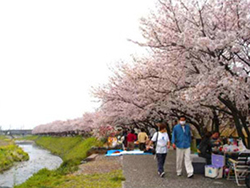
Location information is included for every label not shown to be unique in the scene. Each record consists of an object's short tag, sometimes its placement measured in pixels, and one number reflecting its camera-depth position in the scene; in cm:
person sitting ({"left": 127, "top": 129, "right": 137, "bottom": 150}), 1767
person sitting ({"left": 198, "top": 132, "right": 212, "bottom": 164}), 931
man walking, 860
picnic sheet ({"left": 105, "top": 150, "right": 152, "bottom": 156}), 1607
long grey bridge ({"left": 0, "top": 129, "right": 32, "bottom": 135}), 13938
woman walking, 886
